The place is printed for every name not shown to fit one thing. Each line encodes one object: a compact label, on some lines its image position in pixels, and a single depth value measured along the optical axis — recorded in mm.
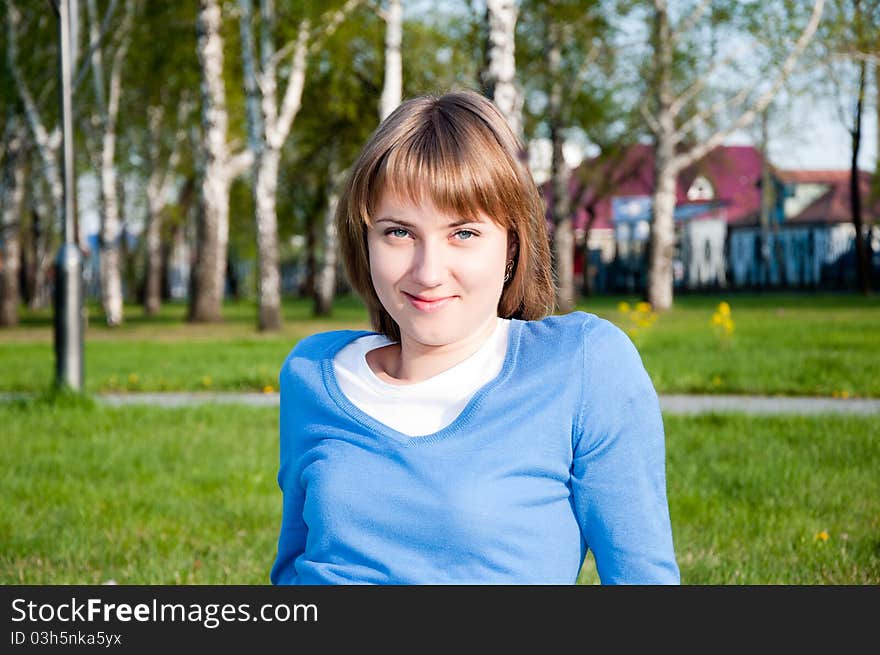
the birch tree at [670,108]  24062
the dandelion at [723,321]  11898
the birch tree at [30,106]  24312
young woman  1777
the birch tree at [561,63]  25906
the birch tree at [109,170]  26078
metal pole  8773
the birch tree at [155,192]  33406
